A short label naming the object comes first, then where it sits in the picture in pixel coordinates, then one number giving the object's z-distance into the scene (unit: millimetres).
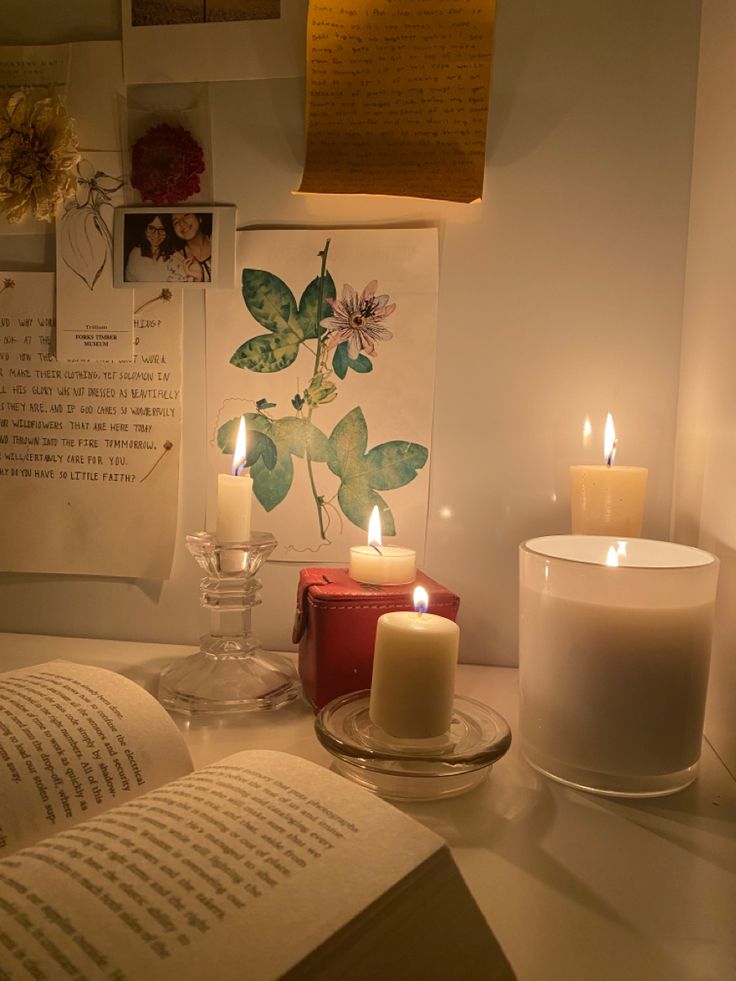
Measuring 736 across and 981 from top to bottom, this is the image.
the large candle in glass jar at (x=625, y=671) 482
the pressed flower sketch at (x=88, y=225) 762
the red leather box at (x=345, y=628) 602
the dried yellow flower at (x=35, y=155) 732
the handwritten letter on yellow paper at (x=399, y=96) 690
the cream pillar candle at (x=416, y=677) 496
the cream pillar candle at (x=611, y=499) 633
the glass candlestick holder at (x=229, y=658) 622
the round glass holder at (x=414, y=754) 462
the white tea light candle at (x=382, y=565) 632
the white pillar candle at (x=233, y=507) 633
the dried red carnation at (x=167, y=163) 739
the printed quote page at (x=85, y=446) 771
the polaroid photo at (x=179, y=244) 748
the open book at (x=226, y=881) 283
